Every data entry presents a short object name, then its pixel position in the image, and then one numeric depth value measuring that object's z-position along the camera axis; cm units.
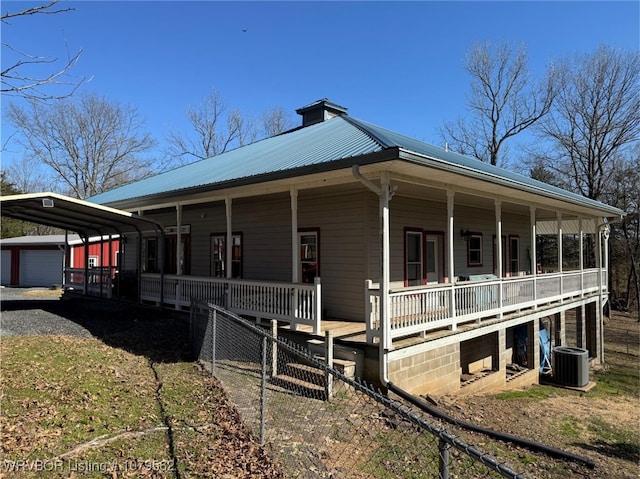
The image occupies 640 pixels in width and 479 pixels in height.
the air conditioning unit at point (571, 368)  1266
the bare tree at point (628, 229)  2953
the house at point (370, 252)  757
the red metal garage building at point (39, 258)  2867
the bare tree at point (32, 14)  432
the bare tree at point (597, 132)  2895
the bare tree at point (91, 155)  3784
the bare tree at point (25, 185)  4156
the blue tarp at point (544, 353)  1483
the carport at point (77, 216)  1120
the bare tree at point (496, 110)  3177
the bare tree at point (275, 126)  4172
